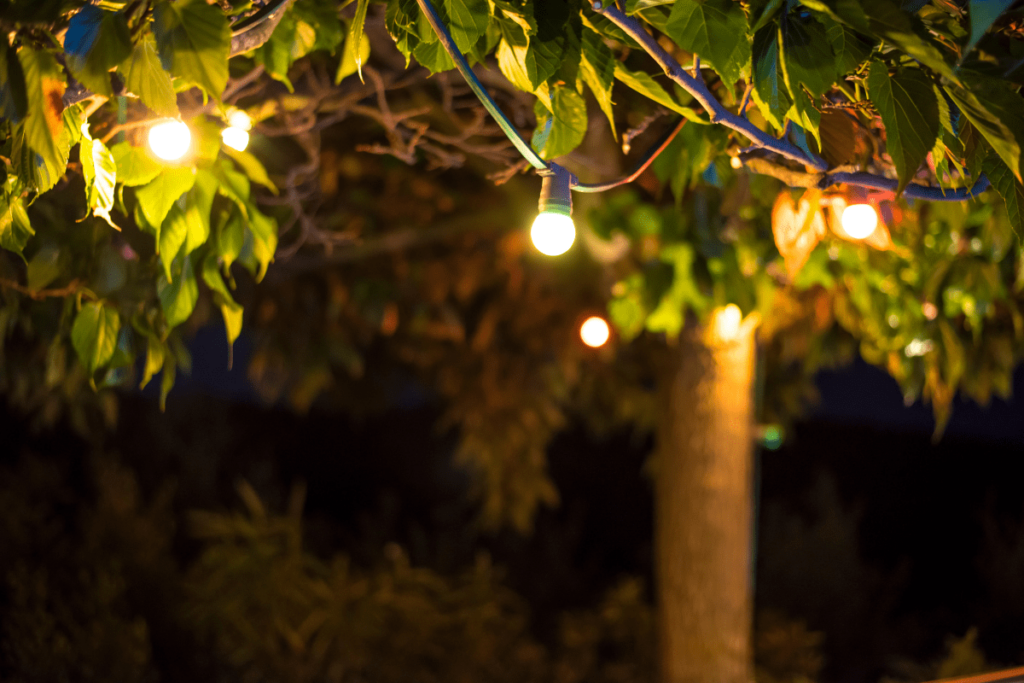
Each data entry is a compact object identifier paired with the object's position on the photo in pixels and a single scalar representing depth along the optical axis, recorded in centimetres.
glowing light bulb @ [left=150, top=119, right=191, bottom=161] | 150
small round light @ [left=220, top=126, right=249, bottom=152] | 181
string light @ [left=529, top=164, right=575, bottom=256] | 142
